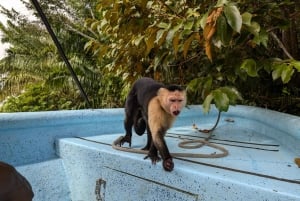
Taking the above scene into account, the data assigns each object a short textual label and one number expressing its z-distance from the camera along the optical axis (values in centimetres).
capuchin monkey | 167
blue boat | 147
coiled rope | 180
